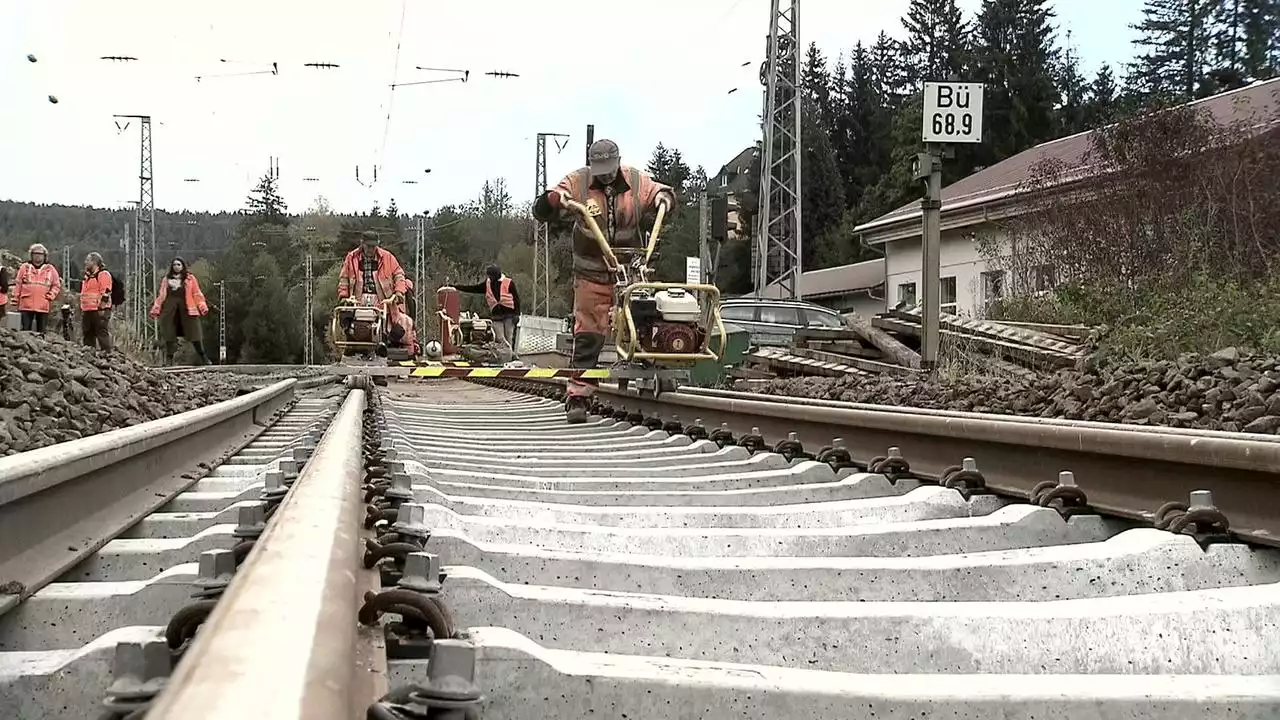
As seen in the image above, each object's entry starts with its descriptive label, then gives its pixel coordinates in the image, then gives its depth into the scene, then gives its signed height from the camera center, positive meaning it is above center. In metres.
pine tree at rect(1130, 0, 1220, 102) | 57.53 +14.93
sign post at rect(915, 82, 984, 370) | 10.08 +1.73
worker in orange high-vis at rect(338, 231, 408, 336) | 15.92 +0.87
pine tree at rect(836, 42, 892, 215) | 72.12 +13.72
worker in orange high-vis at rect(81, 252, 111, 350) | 16.59 +0.51
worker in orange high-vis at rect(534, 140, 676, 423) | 7.98 +0.91
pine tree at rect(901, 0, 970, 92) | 73.81 +19.80
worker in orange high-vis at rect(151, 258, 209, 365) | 16.62 +0.45
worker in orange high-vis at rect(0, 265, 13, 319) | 15.53 +0.63
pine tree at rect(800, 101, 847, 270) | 66.69 +8.31
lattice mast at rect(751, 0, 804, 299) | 24.48 +4.00
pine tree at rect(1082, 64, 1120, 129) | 57.31 +12.81
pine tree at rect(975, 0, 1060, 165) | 57.53 +13.94
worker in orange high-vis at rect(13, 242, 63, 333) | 16.45 +0.69
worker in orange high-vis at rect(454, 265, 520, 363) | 24.19 +0.63
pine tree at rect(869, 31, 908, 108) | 78.56 +18.03
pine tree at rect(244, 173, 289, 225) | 103.93 +12.58
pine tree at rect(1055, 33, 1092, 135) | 58.44 +13.02
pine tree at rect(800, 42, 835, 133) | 80.44 +18.16
